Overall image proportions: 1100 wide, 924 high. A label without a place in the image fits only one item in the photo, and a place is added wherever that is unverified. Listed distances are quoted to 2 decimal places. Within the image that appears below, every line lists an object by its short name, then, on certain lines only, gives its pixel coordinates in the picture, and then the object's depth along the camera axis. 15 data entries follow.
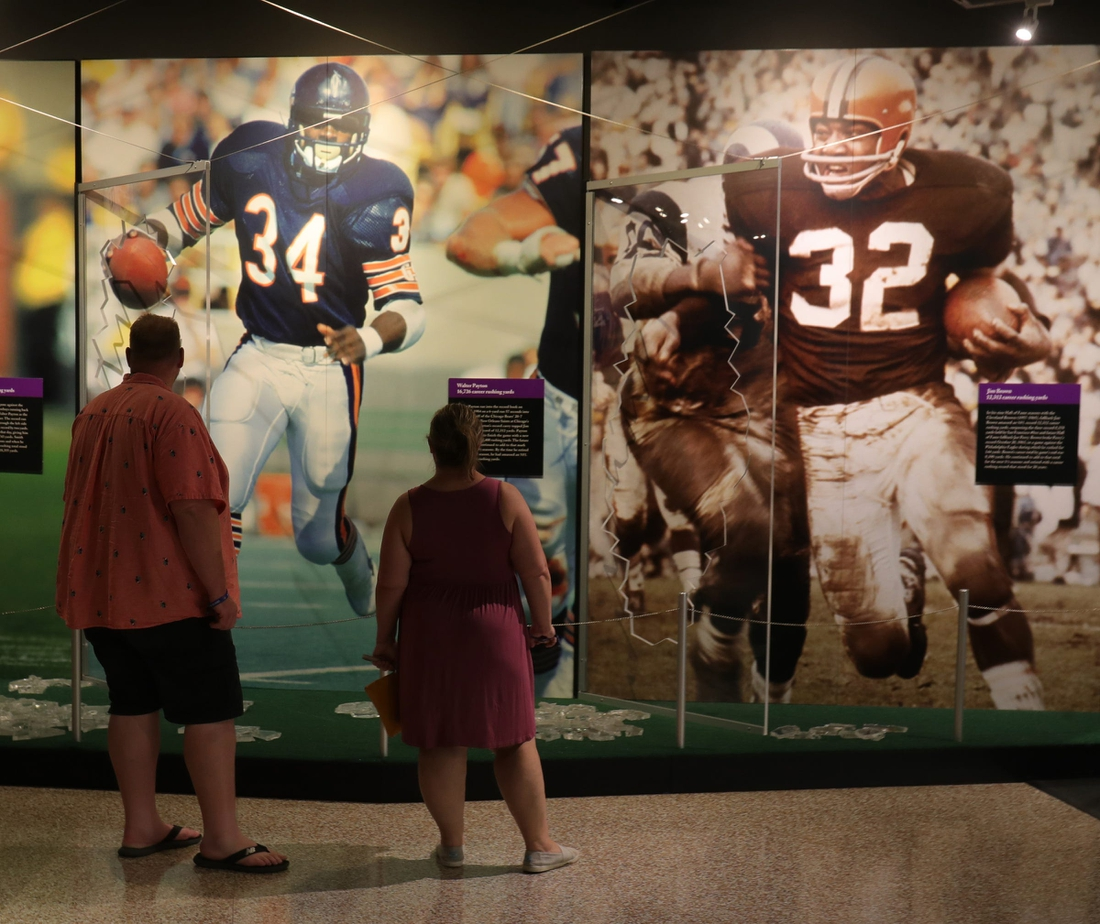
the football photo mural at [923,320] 5.42
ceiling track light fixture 4.83
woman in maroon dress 3.23
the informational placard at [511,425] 5.23
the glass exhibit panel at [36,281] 5.65
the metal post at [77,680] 4.33
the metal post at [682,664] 4.51
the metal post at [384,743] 4.20
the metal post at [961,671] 4.56
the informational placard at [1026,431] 5.34
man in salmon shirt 3.17
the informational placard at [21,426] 5.36
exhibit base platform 4.14
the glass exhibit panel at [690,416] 4.82
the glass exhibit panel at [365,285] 5.42
